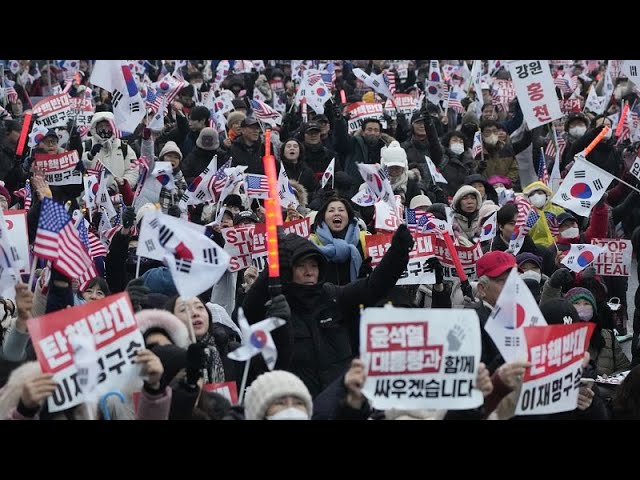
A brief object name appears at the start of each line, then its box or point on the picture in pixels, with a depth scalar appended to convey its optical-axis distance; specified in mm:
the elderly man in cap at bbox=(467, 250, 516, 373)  13401
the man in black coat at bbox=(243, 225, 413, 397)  12884
